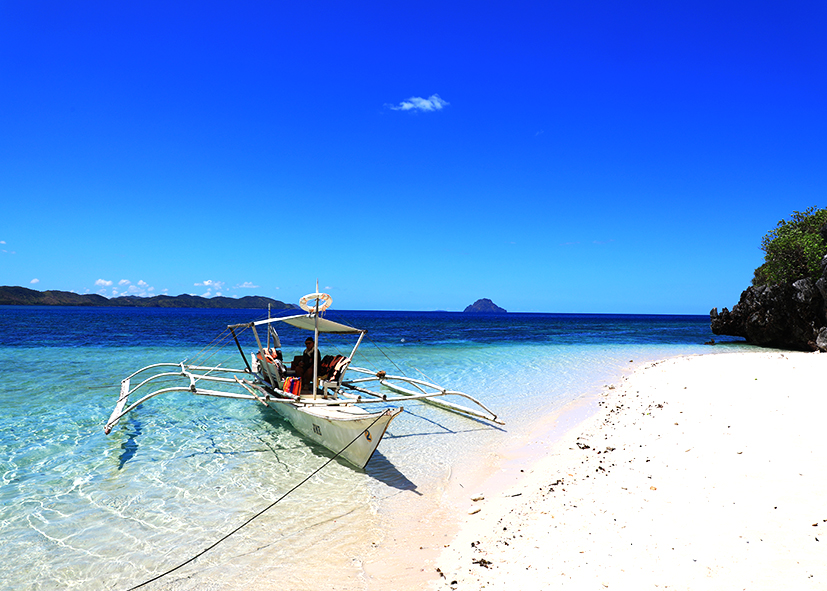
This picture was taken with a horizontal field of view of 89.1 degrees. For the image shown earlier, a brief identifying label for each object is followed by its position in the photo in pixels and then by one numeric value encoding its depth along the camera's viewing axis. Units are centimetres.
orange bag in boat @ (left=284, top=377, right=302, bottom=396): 1026
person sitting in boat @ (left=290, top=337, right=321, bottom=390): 1078
